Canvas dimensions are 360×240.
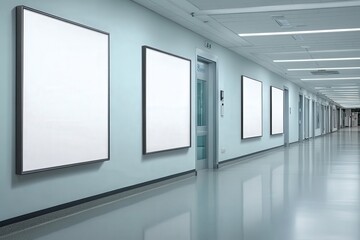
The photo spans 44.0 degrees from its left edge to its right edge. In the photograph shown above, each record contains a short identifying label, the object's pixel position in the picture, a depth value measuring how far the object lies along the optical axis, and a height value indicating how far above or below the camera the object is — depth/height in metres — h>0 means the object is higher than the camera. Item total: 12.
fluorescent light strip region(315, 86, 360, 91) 29.55 +2.06
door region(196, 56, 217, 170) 12.71 +0.16
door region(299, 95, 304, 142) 29.13 -0.38
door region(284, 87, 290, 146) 24.31 -0.21
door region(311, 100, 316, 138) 35.09 +0.01
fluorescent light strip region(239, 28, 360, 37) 11.06 +2.22
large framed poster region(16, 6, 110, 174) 5.73 +0.38
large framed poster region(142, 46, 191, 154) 9.04 +0.40
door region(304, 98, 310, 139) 31.12 -0.06
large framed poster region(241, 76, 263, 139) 15.90 +0.40
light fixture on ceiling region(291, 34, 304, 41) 11.92 +2.21
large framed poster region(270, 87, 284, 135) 20.53 +0.37
